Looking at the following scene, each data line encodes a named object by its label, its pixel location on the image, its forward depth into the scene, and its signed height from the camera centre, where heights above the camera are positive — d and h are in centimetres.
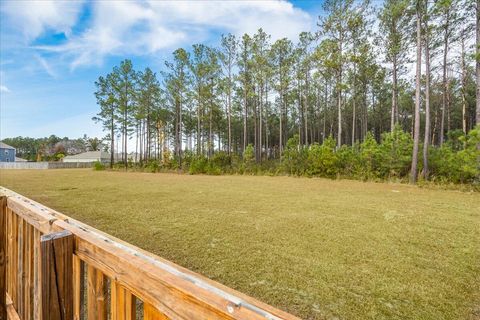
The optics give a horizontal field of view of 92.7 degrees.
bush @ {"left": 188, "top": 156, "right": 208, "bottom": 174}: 1681 -57
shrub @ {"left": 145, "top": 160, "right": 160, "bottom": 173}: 1932 -67
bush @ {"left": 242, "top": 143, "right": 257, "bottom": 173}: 1614 -15
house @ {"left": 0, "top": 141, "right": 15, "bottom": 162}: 3516 +86
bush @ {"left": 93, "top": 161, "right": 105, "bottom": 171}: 2175 -77
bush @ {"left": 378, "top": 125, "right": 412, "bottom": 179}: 1073 +24
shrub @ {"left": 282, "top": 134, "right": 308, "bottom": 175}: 1398 -2
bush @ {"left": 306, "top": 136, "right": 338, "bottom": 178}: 1255 -1
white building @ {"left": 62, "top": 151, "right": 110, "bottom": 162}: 4081 +34
